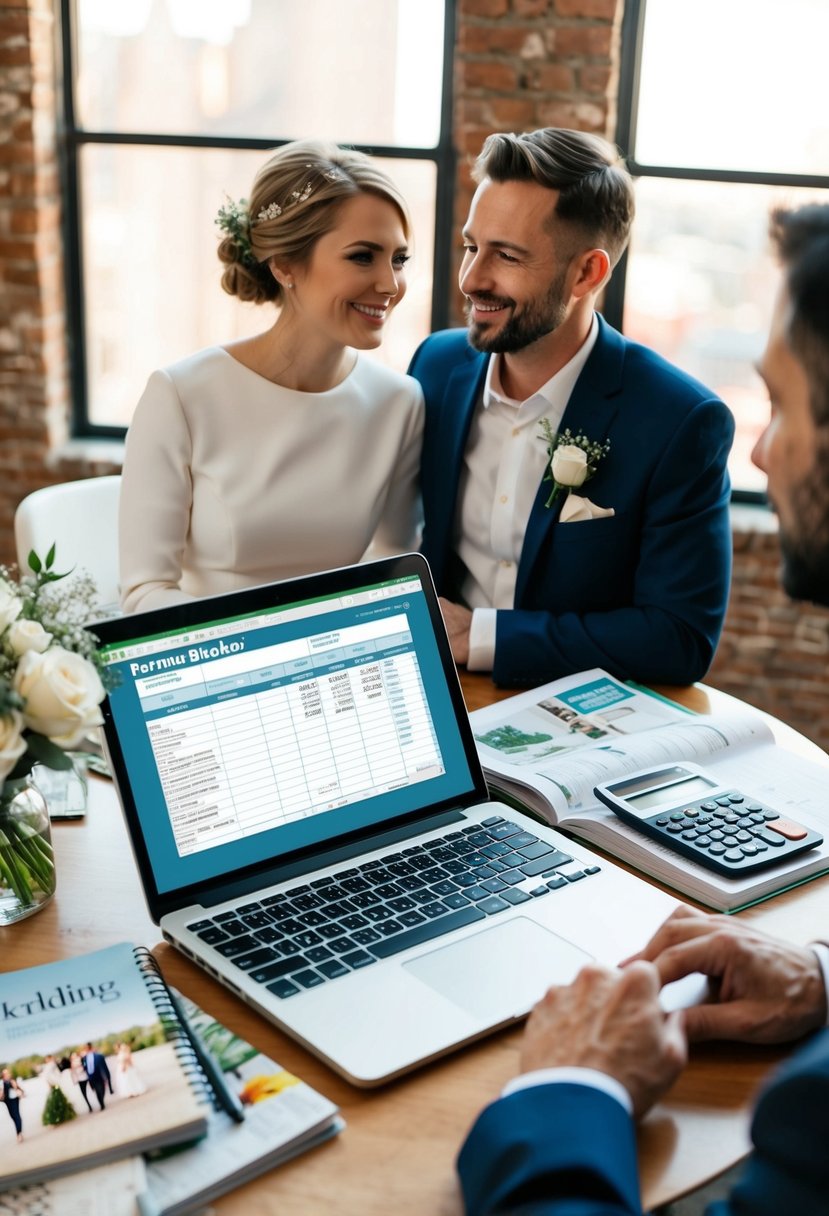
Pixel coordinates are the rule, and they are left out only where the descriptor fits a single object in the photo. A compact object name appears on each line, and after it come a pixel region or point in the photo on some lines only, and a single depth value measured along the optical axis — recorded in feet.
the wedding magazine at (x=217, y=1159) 2.91
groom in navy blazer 6.63
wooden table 3.05
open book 4.53
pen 3.20
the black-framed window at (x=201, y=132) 11.35
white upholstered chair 7.75
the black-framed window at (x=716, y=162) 10.86
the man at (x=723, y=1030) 2.78
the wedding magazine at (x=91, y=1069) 3.02
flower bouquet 3.64
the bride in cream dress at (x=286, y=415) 7.20
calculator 4.51
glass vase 4.16
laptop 3.74
